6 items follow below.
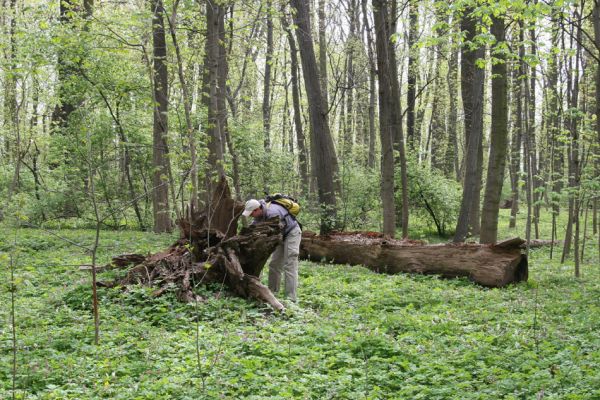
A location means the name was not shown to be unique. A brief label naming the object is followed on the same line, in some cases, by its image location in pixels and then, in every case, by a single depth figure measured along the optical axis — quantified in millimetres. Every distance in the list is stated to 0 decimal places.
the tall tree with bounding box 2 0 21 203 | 16758
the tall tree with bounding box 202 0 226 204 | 9836
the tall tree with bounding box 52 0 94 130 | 13938
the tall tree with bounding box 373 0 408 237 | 13117
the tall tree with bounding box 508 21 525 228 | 13711
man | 8164
